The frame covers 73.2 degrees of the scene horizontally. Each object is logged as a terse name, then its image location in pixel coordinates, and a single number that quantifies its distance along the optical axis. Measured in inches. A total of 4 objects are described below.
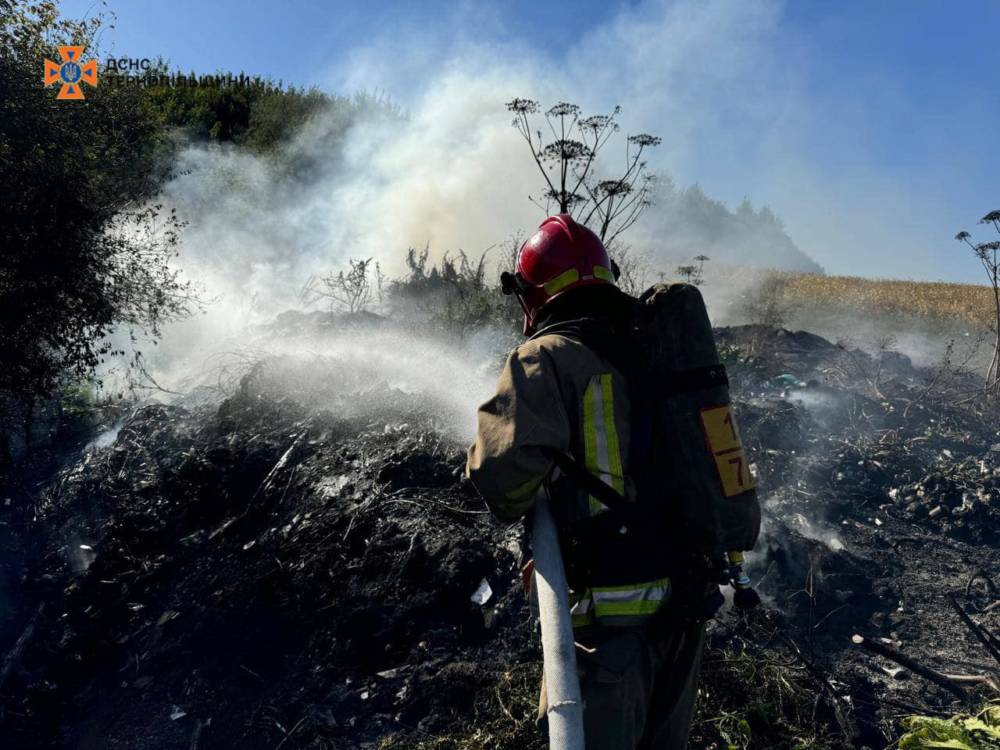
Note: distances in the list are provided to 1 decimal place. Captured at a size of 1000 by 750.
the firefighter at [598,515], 80.4
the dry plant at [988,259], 355.6
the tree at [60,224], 265.3
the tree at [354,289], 433.4
